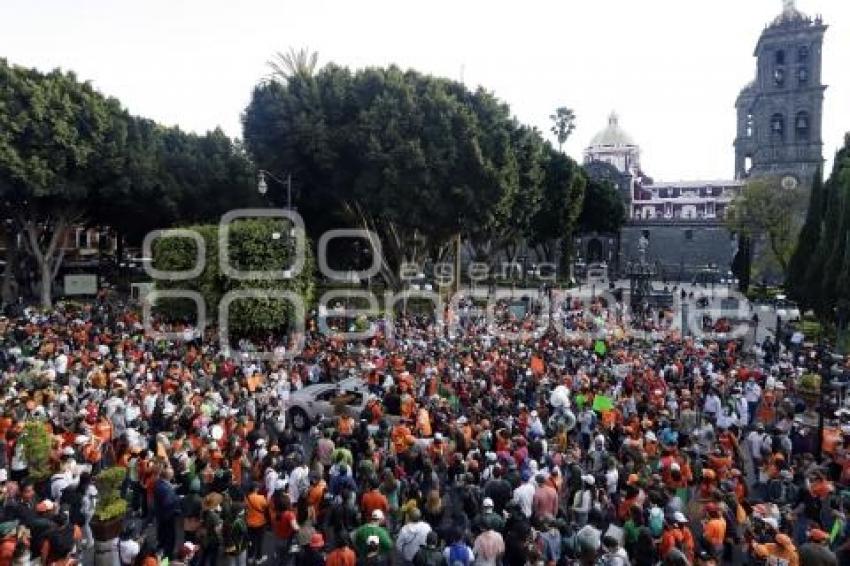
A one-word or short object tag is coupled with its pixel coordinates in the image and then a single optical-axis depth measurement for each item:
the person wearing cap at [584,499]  9.70
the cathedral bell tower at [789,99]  57.19
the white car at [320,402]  15.65
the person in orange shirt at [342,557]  7.76
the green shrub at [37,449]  10.70
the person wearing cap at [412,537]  8.52
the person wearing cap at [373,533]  8.35
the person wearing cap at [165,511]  9.64
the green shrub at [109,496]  8.68
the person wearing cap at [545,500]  9.62
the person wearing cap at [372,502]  9.34
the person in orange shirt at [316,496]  9.59
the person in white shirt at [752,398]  15.91
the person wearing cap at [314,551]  8.20
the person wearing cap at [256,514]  9.36
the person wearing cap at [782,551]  7.79
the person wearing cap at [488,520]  8.51
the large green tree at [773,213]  48.31
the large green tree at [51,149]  29.58
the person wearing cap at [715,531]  8.59
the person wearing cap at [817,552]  7.42
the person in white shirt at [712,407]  14.72
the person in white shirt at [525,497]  9.66
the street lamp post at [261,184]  24.70
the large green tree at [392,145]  31.89
